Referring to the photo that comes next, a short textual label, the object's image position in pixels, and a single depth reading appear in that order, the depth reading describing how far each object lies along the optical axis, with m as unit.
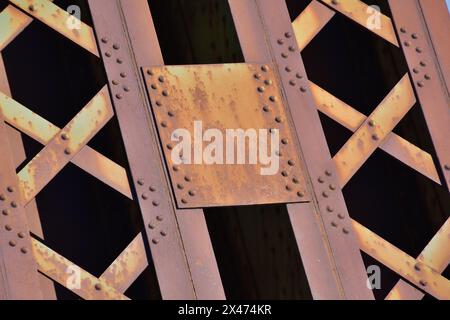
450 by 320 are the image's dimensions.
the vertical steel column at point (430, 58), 7.92
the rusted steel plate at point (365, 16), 8.14
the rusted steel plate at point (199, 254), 6.92
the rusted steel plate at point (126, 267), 6.91
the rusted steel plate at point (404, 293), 7.43
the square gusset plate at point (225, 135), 7.21
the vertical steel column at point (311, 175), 7.14
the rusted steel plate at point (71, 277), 6.82
